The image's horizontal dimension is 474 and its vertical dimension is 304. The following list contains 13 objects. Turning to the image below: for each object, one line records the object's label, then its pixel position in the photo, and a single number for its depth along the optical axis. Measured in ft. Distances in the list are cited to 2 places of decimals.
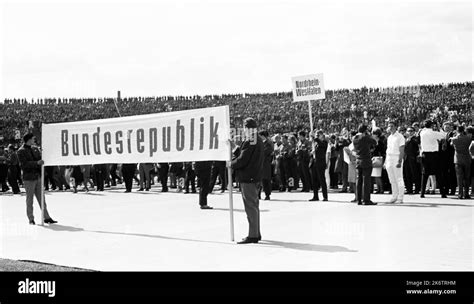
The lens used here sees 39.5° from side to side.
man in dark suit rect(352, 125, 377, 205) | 50.21
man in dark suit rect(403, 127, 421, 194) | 59.82
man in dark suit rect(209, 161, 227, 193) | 61.62
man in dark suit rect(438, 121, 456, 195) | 55.62
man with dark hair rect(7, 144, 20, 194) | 81.41
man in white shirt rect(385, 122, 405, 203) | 50.83
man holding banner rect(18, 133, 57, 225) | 42.78
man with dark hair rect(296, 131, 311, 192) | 63.67
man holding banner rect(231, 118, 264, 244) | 33.14
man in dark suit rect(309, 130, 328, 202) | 54.75
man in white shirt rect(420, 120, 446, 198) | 54.95
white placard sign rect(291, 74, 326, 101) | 72.64
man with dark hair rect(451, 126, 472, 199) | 52.90
